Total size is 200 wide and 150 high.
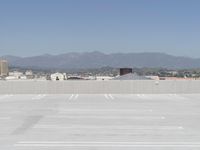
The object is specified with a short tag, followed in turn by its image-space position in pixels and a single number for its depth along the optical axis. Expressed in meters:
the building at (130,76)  48.44
